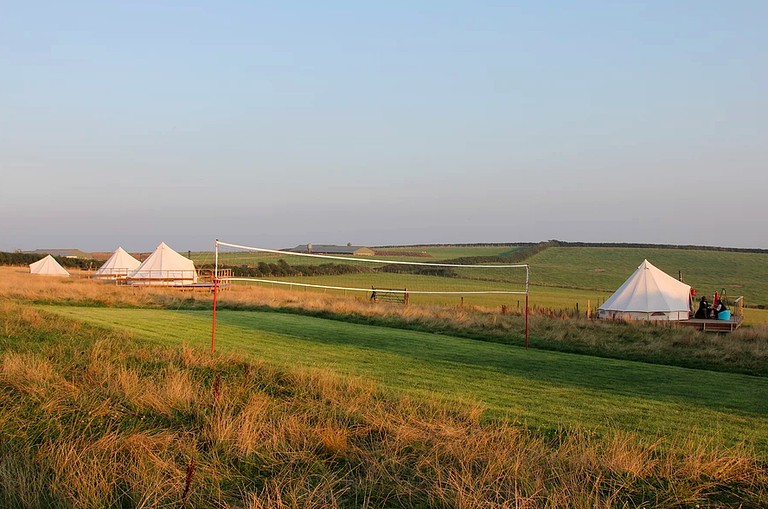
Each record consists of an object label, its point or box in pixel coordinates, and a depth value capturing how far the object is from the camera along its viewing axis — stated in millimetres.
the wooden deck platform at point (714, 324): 27219
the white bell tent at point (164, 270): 49562
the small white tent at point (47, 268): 57531
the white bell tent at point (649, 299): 31641
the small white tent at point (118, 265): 57616
